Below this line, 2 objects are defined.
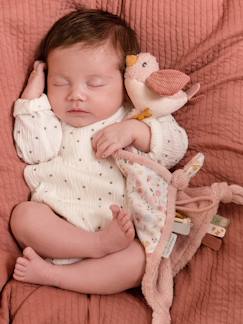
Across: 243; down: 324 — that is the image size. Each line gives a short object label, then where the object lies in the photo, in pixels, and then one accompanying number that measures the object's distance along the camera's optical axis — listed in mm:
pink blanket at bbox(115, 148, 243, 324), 1296
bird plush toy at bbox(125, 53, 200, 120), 1353
